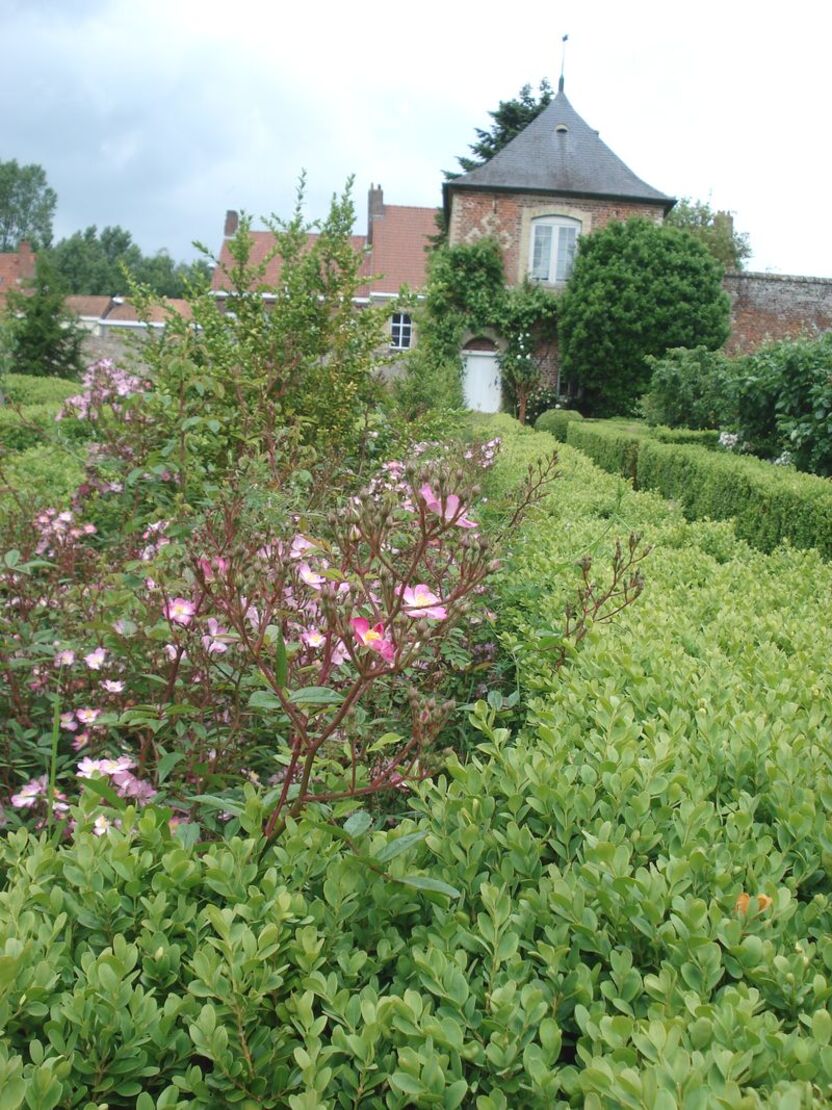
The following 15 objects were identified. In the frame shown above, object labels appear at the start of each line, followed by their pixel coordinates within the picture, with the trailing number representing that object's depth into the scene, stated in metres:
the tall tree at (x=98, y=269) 69.25
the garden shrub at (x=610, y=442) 12.92
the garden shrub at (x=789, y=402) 9.30
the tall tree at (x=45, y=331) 26.08
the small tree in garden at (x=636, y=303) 21.08
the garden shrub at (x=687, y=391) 15.41
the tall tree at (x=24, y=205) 69.94
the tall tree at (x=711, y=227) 33.16
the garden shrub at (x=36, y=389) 16.45
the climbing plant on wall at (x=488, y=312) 23.27
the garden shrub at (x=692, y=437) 13.17
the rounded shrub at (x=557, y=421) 19.53
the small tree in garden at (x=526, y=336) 23.34
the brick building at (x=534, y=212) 23.88
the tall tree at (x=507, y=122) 30.88
